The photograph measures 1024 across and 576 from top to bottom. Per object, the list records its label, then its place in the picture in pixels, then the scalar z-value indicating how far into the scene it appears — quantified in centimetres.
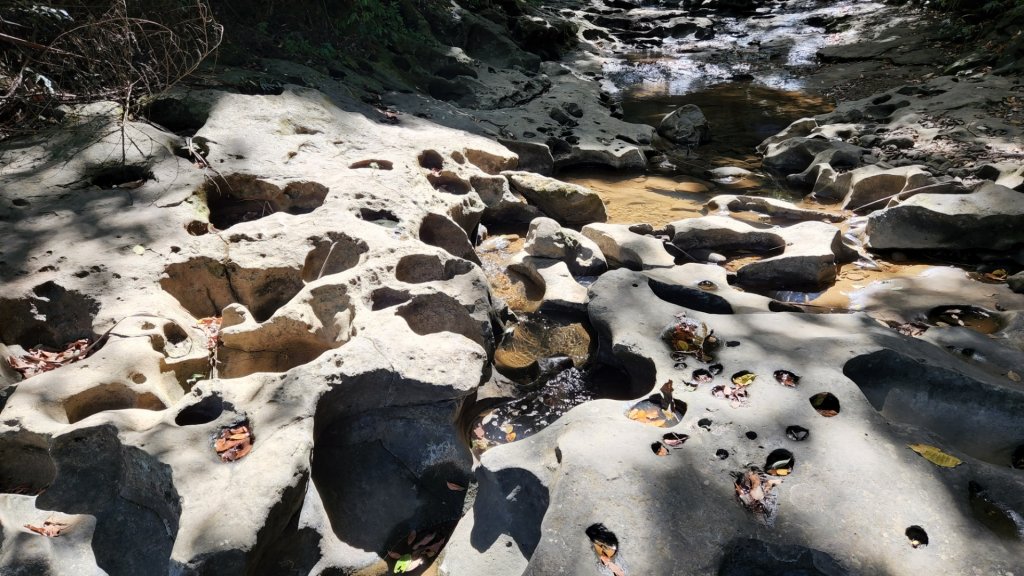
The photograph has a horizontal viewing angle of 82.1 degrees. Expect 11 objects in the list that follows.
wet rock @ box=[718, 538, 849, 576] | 222
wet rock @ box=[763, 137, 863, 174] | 711
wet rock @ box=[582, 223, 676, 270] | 510
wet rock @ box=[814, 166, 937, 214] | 606
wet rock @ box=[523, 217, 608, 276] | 510
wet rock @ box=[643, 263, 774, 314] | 405
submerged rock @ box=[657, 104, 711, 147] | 892
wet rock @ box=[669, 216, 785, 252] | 554
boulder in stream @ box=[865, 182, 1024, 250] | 507
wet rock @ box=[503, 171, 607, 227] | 617
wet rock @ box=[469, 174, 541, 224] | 603
